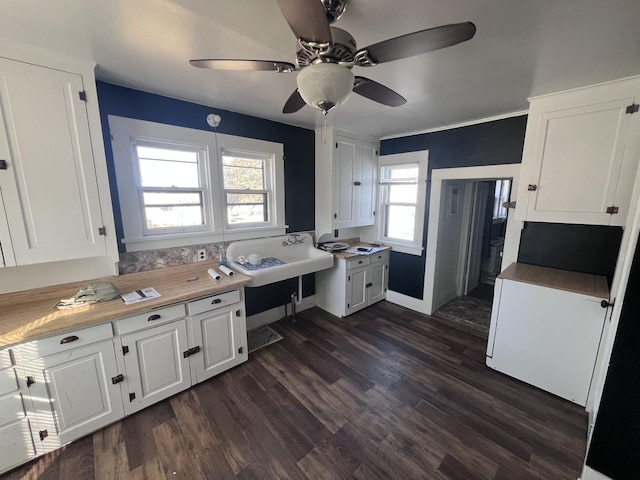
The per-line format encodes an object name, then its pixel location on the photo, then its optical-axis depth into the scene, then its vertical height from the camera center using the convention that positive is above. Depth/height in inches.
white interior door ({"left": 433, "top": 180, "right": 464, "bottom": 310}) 133.0 -24.8
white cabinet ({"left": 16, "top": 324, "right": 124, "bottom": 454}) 58.4 -46.4
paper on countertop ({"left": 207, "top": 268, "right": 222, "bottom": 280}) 88.8 -27.2
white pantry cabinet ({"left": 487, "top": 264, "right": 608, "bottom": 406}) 74.0 -40.8
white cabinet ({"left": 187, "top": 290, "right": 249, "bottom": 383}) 81.4 -46.1
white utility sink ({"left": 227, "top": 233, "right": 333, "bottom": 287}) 98.8 -27.8
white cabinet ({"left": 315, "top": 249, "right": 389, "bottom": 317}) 129.7 -46.0
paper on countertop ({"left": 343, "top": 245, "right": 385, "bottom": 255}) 136.5 -28.8
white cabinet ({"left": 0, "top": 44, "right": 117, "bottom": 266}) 58.6 +8.4
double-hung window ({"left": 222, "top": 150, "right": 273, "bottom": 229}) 108.5 +4.4
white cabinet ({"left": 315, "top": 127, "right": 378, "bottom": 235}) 127.5 +10.6
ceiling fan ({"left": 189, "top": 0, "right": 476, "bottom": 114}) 34.7 +24.1
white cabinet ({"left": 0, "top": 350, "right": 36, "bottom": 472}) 55.1 -50.9
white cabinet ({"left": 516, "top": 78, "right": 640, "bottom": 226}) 72.1 +13.5
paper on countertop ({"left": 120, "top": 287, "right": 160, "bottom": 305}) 70.8 -28.5
